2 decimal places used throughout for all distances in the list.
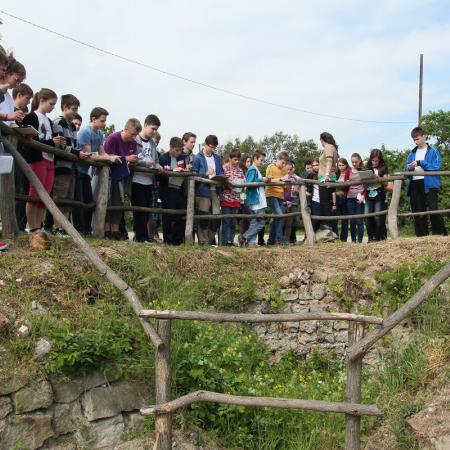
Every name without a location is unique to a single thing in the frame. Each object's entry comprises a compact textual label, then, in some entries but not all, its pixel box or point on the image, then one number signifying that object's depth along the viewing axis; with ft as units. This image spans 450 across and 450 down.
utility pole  98.68
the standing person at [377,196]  31.50
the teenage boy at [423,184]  30.60
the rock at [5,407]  16.22
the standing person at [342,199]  33.81
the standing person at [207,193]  28.73
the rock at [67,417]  17.08
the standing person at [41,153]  21.39
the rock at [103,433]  17.40
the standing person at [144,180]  26.50
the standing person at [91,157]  24.11
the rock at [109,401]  17.67
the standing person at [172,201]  28.02
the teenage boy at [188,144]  29.91
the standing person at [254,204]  30.60
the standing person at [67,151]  22.82
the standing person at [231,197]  30.09
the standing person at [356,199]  32.48
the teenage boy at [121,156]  25.27
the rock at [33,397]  16.49
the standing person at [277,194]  31.86
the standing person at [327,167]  32.91
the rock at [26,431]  16.12
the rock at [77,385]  17.30
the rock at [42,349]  17.24
